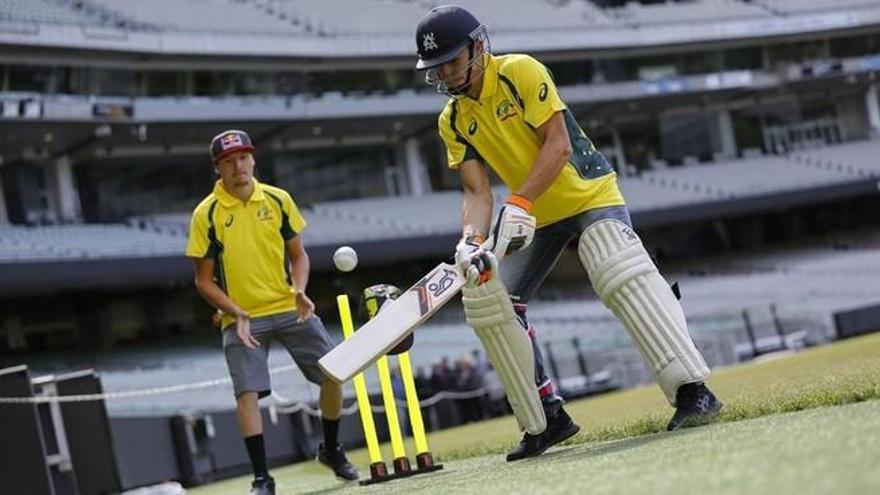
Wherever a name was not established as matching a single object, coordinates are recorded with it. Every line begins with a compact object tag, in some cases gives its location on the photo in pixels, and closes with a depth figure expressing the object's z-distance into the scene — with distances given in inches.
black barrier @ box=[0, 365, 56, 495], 732.0
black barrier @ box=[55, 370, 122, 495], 837.2
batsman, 480.7
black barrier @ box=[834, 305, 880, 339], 2315.5
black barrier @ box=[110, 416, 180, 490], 1294.3
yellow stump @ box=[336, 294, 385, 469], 604.1
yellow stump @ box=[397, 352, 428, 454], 617.0
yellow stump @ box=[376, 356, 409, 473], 604.0
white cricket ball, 534.9
